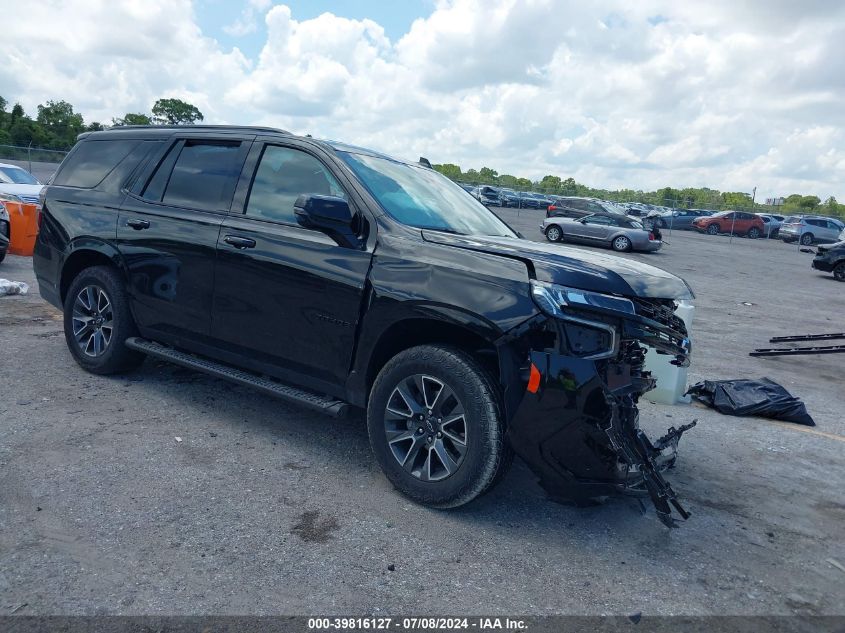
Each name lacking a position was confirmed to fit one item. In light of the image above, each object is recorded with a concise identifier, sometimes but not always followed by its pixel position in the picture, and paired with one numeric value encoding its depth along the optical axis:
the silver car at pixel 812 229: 38.88
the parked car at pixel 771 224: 43.35
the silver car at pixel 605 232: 27.88
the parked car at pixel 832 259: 21.48
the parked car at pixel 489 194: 46.65
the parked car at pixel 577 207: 32.06
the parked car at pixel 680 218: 44.12
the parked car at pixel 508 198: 48.79
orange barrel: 12.16
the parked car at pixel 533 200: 50.47
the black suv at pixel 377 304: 3.48
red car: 43.44
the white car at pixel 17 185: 13.27
